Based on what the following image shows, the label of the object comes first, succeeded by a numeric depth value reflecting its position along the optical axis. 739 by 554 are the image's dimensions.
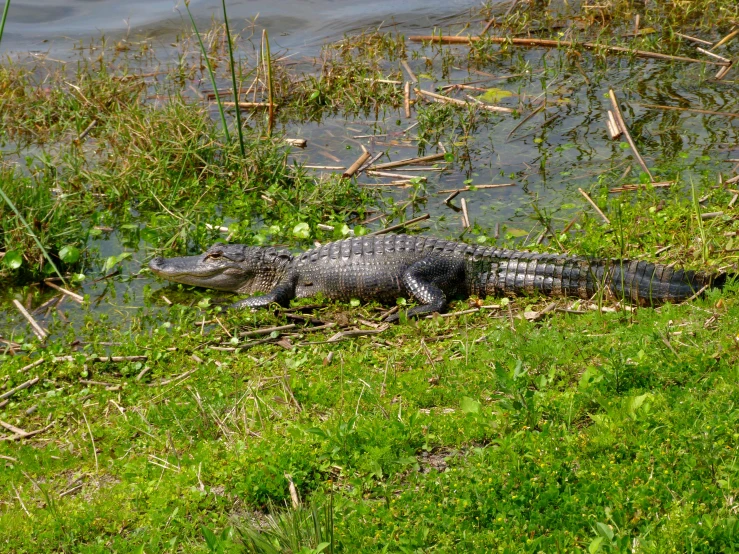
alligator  11.45
